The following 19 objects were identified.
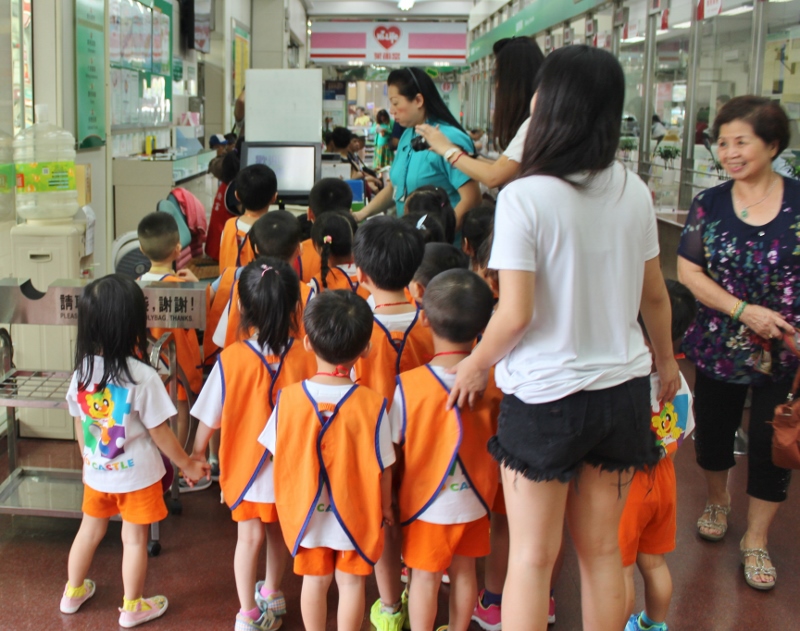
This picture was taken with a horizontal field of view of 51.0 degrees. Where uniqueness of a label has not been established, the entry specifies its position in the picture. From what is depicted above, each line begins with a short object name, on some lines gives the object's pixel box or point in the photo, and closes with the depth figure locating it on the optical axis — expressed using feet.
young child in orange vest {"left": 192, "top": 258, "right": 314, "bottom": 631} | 7.34
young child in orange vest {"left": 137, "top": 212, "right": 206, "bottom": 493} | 9.87
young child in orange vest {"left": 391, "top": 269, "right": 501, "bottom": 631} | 6.72
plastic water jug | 11.25
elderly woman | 8.63
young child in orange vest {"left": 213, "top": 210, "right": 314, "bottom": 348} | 9.64
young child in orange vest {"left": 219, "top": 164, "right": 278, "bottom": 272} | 11.35
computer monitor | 17.21
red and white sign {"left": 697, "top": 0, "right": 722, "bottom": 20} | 19.03
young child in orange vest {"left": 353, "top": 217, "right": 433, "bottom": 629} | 7.63
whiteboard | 19.74
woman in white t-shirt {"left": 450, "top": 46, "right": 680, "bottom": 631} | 5.38
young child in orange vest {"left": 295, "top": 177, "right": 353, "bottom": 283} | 12.41
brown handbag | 8.18
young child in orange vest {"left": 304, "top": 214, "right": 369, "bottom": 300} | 9.73
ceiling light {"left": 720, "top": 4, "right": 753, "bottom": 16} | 17.45
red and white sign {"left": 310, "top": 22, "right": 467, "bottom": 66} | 66.13
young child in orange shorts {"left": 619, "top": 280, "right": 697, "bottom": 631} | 6.97
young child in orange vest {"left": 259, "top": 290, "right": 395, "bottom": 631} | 6.55
